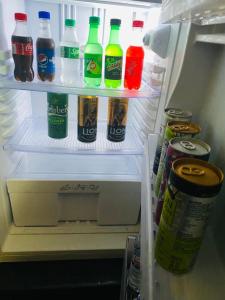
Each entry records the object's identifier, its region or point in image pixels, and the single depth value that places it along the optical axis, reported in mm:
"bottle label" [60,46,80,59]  948
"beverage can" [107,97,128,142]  1080
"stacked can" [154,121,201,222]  581
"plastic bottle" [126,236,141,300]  854
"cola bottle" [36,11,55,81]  935
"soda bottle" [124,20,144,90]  1015
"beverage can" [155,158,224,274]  387
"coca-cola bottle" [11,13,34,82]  891
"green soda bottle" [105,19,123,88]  965
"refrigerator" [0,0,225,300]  740
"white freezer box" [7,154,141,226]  1121
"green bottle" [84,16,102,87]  957
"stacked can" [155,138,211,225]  492
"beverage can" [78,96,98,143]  1054
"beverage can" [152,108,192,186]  664
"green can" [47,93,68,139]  1056
